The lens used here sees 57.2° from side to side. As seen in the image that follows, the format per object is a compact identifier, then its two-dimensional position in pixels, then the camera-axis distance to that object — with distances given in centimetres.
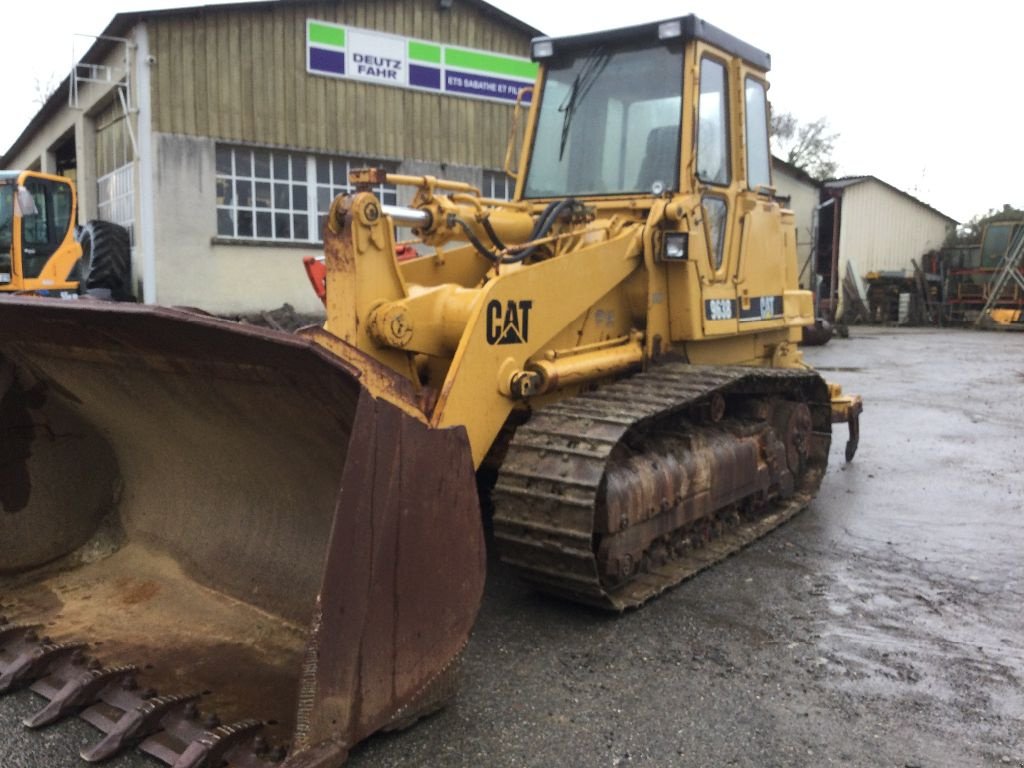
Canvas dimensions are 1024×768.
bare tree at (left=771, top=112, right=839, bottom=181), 4525
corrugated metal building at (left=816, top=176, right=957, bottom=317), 2694
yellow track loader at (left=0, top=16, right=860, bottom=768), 277
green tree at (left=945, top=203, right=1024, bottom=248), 3221
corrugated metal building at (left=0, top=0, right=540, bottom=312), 1340
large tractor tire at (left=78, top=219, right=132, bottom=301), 1377
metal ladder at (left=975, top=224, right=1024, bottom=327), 2637
